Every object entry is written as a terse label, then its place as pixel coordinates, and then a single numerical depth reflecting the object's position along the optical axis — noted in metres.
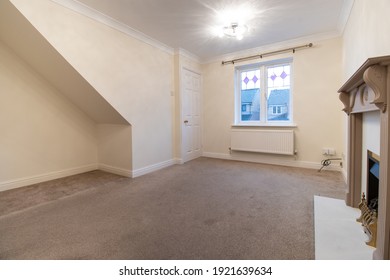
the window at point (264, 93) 4.05
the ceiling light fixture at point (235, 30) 2.98
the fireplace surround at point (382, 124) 1.12
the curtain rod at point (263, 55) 3.64
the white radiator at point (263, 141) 3.90
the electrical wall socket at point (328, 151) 3.53
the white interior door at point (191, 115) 4.38
